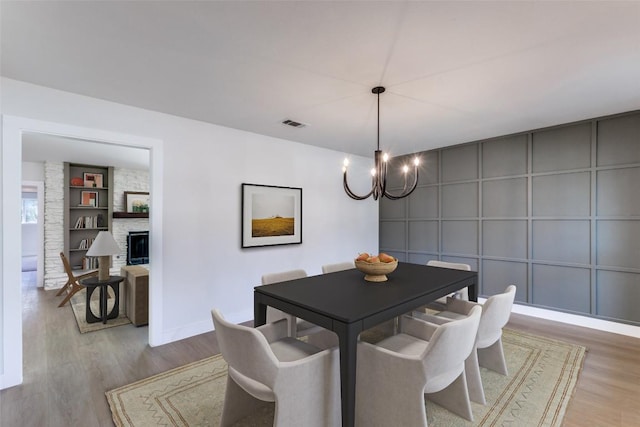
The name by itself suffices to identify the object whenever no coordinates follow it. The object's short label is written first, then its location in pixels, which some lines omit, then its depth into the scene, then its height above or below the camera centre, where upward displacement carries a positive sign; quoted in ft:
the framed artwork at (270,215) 12.18 -0.02
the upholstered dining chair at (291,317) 7.48 -2.91
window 26.18 +0.48
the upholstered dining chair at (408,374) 4.83 -2.83
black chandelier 8.14 +1.26
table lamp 11.79 -1.46
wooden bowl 7.77 -1.43
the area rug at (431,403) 6.23 -4.34
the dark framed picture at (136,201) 20.99 +0.94
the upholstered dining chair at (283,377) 4.59 -2.80
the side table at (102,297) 11.80 -3.37
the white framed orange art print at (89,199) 19.75 +1.03
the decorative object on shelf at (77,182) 19.11 +2.12
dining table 5.03 -1.82
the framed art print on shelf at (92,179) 19.68 +2.35
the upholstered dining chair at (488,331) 6.54 -2.70
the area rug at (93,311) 11.43 -4.40
